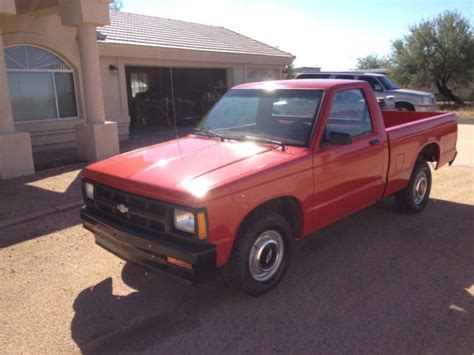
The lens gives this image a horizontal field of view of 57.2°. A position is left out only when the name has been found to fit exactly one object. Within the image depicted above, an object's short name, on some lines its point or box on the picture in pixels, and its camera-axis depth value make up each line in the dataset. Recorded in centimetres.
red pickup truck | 331
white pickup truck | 1639
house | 963
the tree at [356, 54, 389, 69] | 6106
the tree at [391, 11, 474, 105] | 2769
